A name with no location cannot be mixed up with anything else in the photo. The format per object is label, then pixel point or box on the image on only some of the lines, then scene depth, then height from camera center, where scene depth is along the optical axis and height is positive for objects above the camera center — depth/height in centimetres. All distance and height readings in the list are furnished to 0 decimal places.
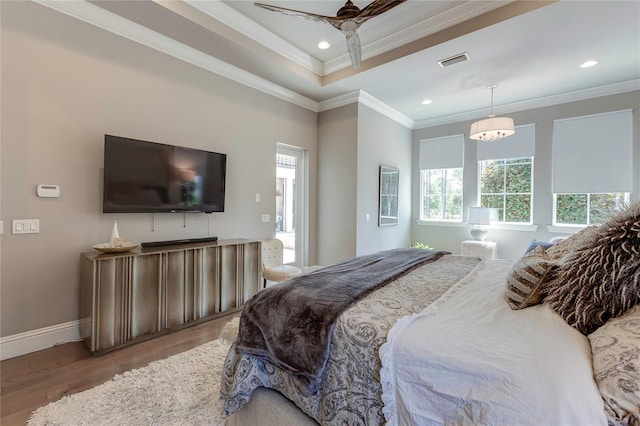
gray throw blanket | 124 -52
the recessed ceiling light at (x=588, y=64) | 357 +195
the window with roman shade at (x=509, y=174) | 489 +74
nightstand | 482 -58
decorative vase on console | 260 -27
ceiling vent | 338 +192
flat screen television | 267 +36
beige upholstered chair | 365 -75
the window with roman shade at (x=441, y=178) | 561 +76
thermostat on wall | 244 +17
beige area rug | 165 -122
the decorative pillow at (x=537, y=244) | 303 -32
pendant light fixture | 370 +115
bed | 82 -49
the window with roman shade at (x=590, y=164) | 409 +80
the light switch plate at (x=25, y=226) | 233 -14
